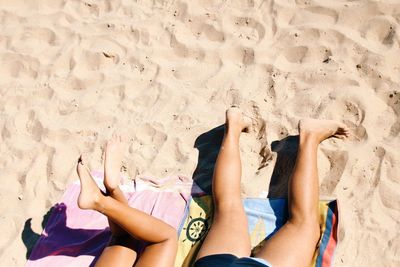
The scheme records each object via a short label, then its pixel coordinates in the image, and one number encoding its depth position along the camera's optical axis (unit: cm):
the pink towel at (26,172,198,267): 284
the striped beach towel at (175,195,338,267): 247
